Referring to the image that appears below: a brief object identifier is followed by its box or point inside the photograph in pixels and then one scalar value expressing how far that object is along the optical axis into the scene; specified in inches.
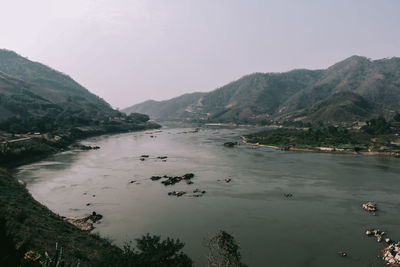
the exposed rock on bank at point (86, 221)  1546.5
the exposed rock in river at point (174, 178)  2507.4
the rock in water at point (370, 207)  1736.0
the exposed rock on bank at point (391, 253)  1135.6
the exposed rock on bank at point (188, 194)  2136.0
